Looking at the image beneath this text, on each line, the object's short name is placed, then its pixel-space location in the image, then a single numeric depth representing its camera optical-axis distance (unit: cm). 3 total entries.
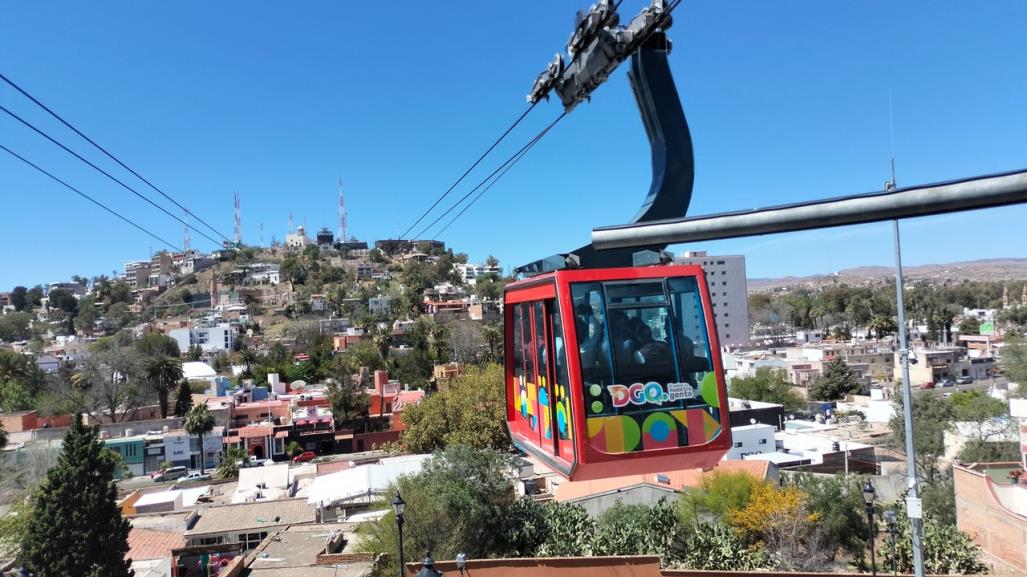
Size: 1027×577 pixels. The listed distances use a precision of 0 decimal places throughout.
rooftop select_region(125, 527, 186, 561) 1786
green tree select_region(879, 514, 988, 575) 1344
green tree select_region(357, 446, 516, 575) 1481
